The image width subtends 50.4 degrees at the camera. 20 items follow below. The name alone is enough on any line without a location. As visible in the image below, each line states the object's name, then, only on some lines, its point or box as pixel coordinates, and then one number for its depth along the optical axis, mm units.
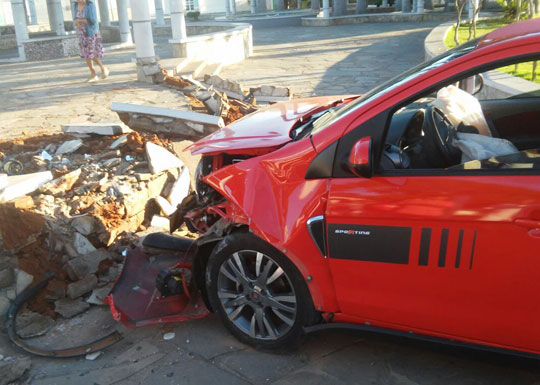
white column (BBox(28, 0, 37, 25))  38156
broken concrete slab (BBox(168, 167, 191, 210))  6254
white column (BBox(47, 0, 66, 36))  21188
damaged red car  2746
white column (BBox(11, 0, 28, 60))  17688
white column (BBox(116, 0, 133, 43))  21875
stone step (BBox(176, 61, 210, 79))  12805
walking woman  11695
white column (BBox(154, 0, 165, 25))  27391
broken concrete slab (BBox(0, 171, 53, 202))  5281
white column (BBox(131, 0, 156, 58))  12055
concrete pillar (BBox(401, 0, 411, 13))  28281
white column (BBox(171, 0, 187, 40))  14734
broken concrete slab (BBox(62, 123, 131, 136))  7188
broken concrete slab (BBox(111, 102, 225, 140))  7512
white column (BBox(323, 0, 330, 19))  28562
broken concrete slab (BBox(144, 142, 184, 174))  6301
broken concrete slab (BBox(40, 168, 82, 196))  5648
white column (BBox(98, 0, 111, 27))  25422
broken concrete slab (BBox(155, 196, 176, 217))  6000
